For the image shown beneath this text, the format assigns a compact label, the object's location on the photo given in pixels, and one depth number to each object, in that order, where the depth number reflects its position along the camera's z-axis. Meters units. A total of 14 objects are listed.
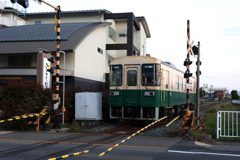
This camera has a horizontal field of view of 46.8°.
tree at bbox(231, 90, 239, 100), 64.56
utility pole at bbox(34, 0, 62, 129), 12.78
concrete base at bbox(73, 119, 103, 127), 14.35
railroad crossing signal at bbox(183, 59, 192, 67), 11.61
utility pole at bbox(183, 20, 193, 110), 11.60
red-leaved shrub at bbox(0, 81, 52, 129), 12.63
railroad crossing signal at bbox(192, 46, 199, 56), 13.02
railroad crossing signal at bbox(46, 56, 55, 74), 13.52
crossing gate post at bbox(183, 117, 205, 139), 9.92
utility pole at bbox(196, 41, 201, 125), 12.70
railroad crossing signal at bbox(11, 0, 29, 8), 9.92
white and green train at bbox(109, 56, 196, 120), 13.25
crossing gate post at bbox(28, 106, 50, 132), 12.24
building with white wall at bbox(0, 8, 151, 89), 22.20
